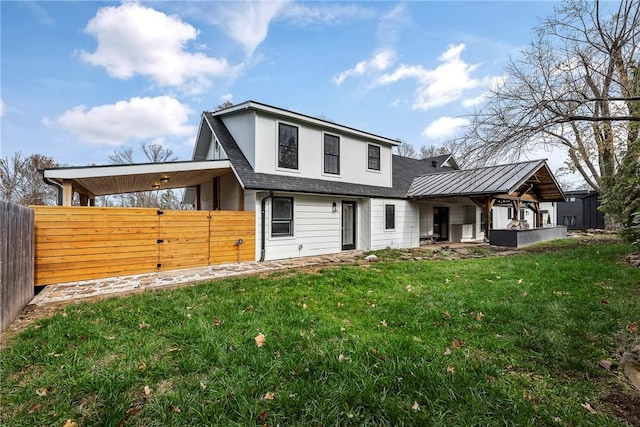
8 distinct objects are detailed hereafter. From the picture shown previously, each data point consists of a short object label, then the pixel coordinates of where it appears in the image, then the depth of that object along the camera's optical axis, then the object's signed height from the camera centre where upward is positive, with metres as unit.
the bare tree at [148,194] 25.95 +2.03
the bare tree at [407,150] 36.78 +8.14
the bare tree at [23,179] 20.50 +2.58
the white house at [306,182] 9.55 +1.21
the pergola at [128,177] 7.02 +1.12
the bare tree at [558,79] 4.50 +2.58
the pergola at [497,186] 12.58 +1.38
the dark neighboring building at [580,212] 24.23 +0.33
